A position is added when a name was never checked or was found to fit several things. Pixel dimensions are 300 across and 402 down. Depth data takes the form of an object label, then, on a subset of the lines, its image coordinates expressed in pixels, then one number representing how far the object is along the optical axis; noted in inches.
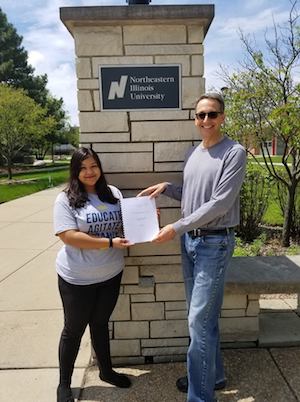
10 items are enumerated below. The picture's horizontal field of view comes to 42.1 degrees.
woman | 92.6
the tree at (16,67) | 1302.9
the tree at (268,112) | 234.7
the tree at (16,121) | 741.9
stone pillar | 105.7
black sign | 108.5
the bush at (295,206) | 265.1
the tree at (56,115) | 1334.9
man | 86.1
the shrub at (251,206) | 260.8
